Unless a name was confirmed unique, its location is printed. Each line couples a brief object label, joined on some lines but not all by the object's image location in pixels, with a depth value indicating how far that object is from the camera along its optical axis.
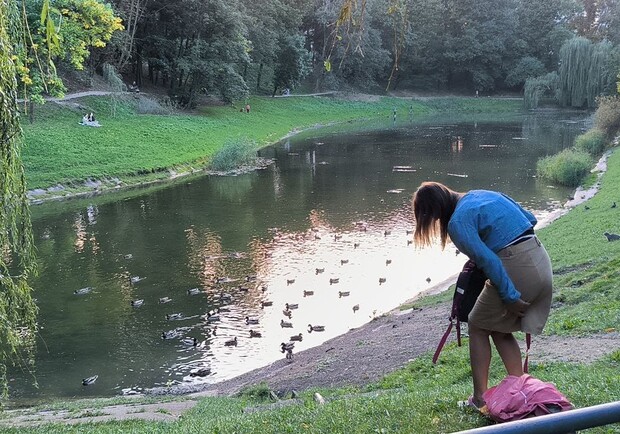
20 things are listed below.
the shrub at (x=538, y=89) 79.00
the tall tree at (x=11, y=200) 8.20
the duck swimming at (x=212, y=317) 17.23
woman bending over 5.25
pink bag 4.80
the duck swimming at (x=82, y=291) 19.31
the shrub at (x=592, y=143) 40.31
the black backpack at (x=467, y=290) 5.64
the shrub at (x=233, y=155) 40.62
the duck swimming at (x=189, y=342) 15.76
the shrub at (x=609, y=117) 41.81
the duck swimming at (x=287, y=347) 14.98
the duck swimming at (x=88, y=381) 13.84
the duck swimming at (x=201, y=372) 14.28
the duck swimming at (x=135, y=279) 20.44
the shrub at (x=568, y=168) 34.16
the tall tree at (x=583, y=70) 69.44
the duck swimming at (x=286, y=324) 16.83
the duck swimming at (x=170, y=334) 16.11
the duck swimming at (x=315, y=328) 16.67
